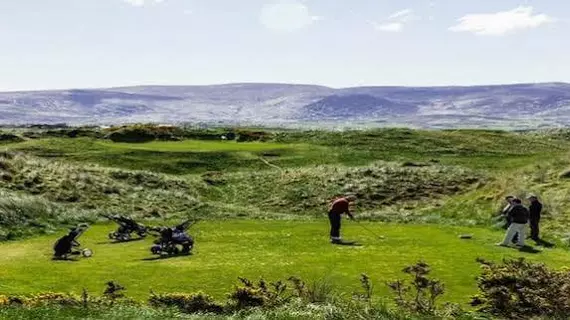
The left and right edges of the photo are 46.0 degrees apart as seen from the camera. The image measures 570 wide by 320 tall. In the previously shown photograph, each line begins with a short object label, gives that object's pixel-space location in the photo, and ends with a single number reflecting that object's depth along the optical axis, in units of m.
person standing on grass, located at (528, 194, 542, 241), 35.03
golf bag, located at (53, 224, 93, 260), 29.23
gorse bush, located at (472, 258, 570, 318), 19.31
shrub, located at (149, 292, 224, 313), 20.17
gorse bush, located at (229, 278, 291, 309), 20.33
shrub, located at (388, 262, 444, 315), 19.84
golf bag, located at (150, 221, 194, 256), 30.28
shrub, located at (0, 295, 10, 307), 19.59
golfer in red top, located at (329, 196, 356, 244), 34.88
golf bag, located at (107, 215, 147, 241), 34.91
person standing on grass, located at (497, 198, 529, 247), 32.41
